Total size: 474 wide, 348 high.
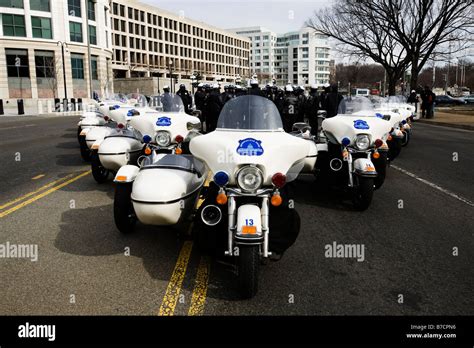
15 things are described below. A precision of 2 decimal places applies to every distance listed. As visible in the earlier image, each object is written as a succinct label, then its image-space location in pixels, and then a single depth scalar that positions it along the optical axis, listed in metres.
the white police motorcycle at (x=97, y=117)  11.44
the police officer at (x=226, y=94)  16.70
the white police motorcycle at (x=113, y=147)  7.75
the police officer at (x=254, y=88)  12.34
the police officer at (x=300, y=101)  14.33
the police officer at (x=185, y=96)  15.83
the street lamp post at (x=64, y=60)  51.57
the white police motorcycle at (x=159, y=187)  4.47
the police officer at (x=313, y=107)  12.51
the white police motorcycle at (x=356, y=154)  6.79
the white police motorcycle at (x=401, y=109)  13.27
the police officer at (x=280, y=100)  13.79
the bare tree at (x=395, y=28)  29.86
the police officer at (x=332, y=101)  11.08
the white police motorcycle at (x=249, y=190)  3.94
